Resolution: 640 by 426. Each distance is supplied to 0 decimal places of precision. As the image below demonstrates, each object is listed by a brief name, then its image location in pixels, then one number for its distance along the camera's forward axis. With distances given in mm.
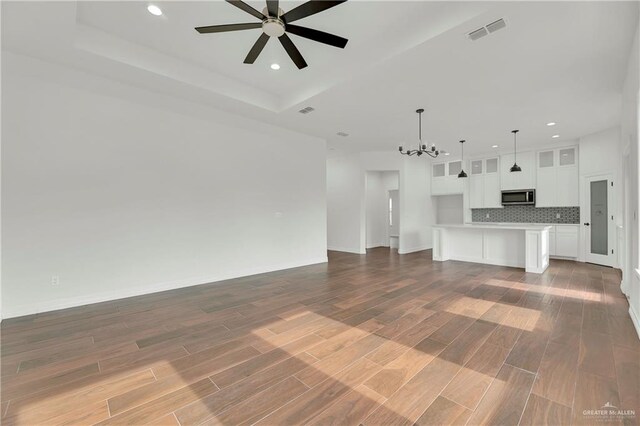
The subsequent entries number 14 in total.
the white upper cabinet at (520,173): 7396
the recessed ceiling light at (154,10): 2742
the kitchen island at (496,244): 5281
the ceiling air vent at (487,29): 2643
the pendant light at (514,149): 6172
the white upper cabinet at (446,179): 8578
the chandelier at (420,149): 4901
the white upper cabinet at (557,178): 6766
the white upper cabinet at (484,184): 7992
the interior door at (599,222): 5875
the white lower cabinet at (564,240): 6613
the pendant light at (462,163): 8353
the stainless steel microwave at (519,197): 7336
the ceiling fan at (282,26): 2195
